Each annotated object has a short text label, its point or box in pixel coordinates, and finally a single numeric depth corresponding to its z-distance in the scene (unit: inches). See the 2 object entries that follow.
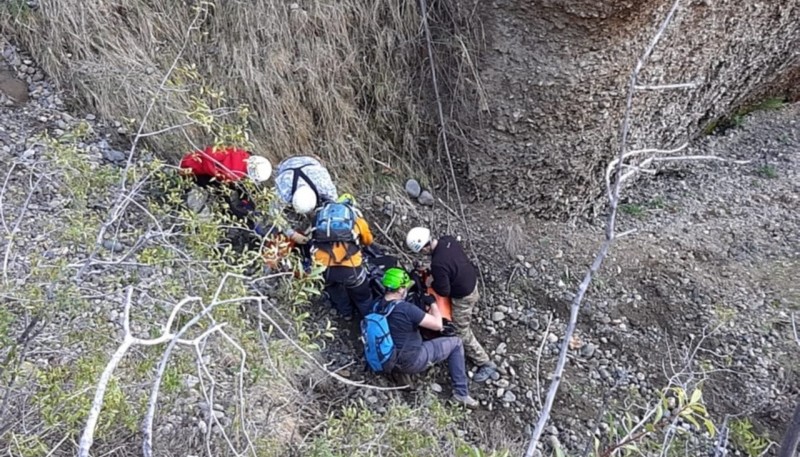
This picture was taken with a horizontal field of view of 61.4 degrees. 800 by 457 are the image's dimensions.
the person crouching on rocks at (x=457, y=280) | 180.1
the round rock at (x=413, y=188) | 211.0
